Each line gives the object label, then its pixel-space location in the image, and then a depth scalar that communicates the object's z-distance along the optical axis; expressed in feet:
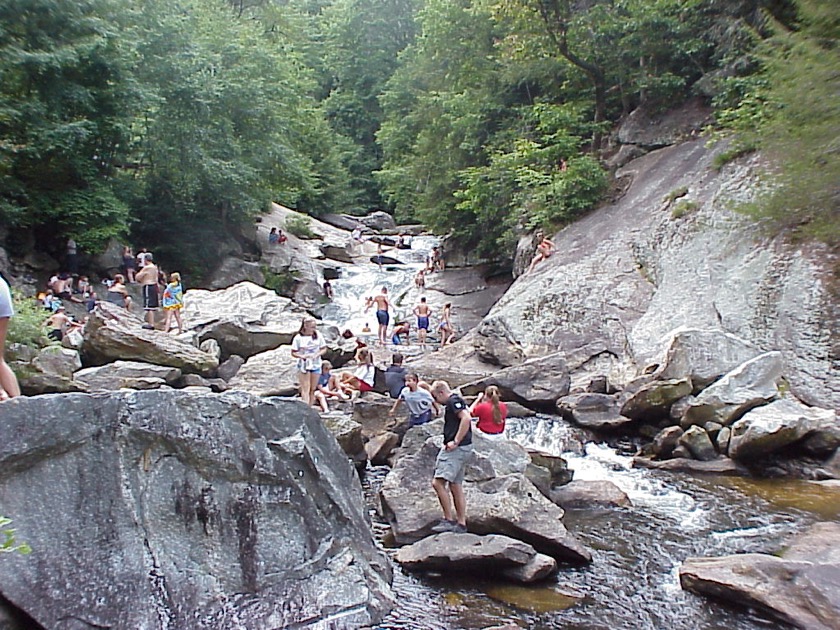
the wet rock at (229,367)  53.47
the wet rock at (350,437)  36.06
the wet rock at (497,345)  59.72
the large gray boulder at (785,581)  19.93
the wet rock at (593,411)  43.16
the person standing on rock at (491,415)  36.27
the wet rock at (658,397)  42.09
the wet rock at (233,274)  98.73
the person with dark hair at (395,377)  46.11
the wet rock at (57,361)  40.83
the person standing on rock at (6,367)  22.91
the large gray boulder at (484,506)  25.44
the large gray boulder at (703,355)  43.60
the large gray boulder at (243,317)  62.69
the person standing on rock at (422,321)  76.84
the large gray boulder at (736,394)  39.34
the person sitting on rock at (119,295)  70.44
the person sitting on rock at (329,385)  47.51
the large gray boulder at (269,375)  49.34
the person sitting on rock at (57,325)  53.09
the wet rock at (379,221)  148.29
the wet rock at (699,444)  37.35
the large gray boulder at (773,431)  35.68
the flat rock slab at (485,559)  23.73
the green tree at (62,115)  73.26
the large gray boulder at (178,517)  16.96
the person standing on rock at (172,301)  61.93
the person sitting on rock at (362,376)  49.21
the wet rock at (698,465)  35.73
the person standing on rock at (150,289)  58.90
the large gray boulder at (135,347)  50.65
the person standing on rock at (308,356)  40.68
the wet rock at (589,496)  31.55
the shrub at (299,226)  118.52
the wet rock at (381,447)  37.52
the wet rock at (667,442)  38.63
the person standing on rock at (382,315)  74.18
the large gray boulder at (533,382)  48.16
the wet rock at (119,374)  44.27
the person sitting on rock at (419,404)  38.58
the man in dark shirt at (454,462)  26.14
